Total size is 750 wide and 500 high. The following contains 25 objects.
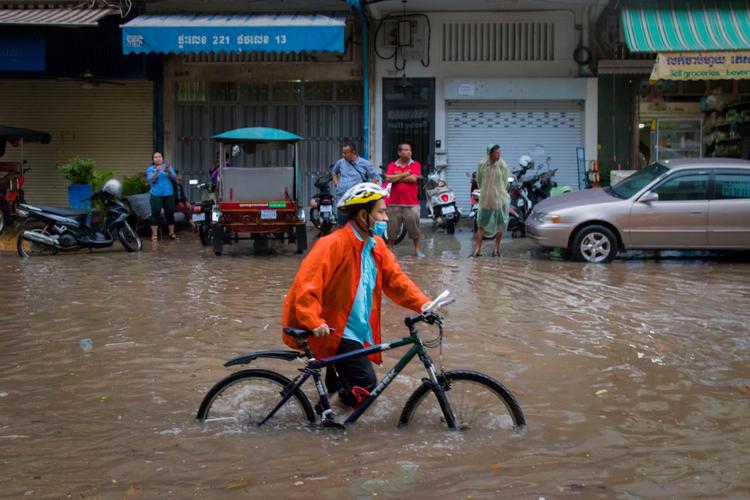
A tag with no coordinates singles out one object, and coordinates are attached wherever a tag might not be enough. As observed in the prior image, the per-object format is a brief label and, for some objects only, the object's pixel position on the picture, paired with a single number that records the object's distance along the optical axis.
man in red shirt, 13.20
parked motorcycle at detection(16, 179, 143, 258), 13.84
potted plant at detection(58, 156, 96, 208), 17.02
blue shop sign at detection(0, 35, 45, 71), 17.28
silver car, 12.67
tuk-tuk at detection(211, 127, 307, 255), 13.62
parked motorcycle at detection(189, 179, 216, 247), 15.05
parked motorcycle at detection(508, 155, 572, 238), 16.33
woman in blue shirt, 15.65
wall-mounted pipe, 18.16
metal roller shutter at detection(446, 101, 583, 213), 18.47
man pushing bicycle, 5.20
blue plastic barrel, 17.06
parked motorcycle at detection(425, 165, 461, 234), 16.53
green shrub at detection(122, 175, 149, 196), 17.08
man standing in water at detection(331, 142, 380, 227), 13.53
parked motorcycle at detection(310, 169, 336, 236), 15.16
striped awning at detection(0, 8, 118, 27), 16.28
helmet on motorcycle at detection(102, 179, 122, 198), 14.29
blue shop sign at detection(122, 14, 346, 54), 16.05
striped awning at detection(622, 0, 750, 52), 15.61
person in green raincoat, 13.23
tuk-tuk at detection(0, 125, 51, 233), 16.11
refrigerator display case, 18.36
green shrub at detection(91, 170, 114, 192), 17.23
